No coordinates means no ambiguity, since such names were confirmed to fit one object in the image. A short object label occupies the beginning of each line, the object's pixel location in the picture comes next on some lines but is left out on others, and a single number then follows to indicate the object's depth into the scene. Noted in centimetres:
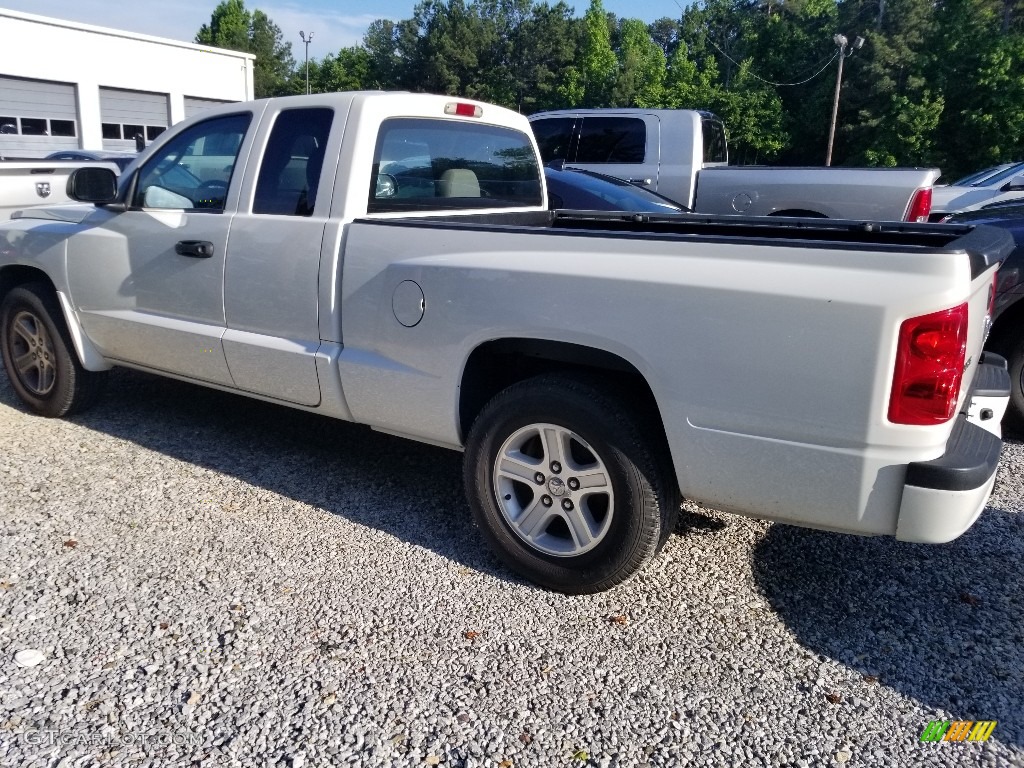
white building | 3027
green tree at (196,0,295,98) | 7969
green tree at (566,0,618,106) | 5675
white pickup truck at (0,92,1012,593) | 265
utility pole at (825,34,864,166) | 3204
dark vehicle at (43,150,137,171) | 1312
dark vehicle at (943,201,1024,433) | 500
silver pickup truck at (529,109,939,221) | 878
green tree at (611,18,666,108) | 4844
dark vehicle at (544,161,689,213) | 726
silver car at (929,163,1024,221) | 1234
